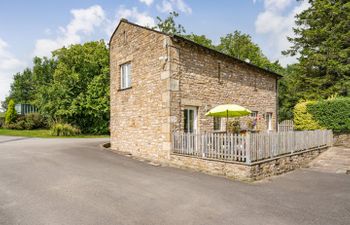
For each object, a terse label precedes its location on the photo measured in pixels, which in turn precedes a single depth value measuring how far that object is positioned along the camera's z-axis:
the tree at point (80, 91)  26.44
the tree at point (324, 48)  21.58
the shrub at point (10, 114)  31.28
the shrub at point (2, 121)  33.07
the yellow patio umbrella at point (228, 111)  9.43
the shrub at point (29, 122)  29.62
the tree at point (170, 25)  37.53
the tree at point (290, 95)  24.86
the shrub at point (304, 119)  15.98
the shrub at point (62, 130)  23.72
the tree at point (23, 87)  57.09
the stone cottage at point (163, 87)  10.41
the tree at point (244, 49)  38.91
